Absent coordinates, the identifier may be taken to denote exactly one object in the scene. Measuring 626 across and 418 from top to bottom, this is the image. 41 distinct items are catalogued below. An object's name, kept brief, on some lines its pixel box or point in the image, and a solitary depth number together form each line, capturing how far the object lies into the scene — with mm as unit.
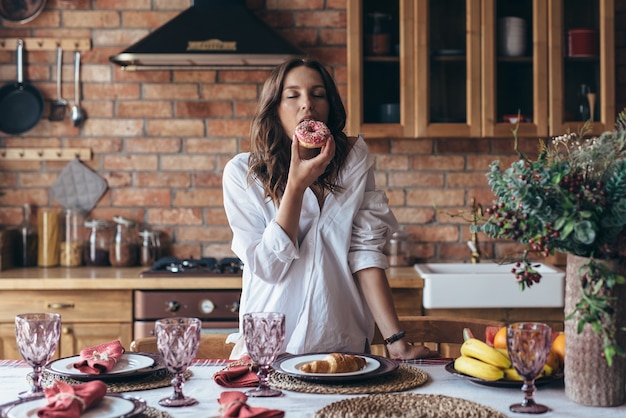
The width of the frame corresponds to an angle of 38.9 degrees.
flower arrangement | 1400
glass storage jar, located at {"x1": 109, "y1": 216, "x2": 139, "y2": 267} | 3758
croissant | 1640
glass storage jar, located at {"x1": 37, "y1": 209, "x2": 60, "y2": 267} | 3770
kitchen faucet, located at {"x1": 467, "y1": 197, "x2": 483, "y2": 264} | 3773
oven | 3299
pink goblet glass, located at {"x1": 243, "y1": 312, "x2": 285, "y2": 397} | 1530
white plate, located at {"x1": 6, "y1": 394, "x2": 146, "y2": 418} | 1382
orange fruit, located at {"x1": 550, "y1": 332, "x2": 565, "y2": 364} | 1646
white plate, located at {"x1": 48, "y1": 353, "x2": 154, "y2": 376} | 1660
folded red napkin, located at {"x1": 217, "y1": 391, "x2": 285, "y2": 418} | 1380
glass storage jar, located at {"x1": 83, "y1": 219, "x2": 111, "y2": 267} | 3789
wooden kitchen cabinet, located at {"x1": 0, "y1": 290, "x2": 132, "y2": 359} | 3322
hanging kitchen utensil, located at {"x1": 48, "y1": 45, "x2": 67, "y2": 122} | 3873
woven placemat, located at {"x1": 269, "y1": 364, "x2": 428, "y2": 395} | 1583
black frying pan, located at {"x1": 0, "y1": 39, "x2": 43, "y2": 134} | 3877
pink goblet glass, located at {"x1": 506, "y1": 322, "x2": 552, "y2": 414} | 1416
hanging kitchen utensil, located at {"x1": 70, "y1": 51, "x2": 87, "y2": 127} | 3854
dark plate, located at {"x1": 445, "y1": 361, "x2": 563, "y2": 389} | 1581
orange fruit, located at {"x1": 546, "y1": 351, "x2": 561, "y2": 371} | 1628
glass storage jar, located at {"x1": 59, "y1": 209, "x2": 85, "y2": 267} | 3781
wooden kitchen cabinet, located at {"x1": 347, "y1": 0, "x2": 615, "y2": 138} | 3588
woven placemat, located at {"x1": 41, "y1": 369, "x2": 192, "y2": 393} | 1618
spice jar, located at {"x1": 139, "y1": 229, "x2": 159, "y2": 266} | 3791
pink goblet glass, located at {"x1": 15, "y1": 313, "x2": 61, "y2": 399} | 1540
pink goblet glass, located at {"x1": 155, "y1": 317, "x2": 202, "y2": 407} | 1476
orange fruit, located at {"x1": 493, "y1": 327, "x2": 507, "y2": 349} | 1679
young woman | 2195
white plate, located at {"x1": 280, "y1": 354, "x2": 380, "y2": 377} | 1618
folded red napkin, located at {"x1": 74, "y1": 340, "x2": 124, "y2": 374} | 1663
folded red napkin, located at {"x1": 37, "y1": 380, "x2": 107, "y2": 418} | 1354
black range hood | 3441
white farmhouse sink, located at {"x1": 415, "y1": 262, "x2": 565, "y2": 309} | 3281
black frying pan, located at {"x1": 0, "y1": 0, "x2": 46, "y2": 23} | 3863
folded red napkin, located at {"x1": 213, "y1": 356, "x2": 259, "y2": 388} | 1635
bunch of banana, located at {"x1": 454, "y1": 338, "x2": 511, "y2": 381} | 1596
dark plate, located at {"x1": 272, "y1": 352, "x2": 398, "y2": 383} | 1601
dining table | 1461
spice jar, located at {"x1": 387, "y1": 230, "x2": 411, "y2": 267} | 3764
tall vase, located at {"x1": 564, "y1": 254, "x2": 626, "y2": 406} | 1472
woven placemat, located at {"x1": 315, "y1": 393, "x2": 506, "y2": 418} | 1416
